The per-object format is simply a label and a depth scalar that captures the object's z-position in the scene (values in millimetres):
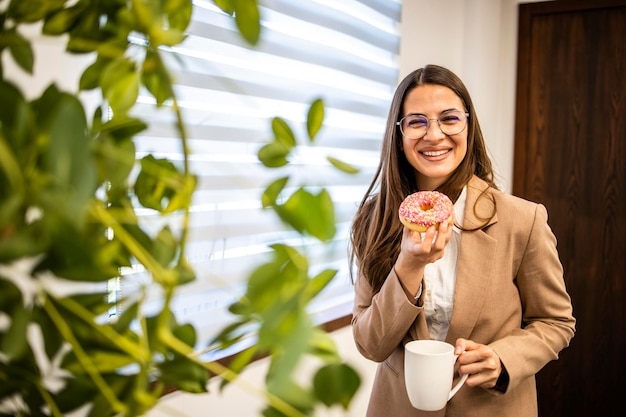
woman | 1377
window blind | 1851
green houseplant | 286
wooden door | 3166
